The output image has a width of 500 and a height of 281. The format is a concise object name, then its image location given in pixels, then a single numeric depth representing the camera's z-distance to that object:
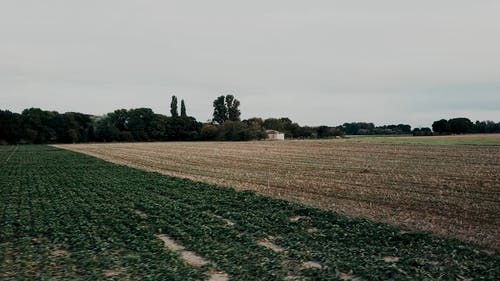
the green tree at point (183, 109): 168.50
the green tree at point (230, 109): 168.38
